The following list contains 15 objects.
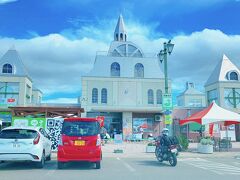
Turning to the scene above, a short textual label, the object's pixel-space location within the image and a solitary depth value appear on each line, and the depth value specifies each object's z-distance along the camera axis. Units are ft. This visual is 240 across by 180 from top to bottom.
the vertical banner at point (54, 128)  61.05
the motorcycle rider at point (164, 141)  45.13
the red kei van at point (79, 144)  37.19
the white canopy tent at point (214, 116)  71.46
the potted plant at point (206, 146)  66.23
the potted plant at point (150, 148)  67.46
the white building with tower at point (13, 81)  131.13
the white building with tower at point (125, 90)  131.23
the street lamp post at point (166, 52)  58.75
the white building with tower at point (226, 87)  142.51
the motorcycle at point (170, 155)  43.19
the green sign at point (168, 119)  57.26
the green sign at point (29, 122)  60.18
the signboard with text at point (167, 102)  58.08
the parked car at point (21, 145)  35.94
